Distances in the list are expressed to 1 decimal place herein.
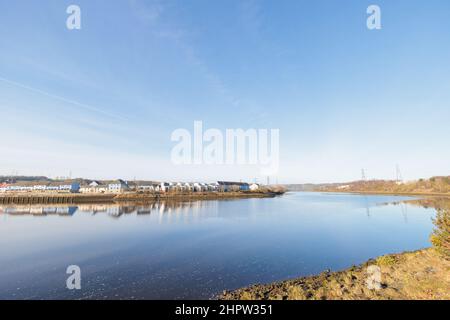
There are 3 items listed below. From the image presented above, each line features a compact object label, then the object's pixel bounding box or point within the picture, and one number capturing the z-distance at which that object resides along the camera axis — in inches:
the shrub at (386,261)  644.8
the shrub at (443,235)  526.9
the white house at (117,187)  4313.2
